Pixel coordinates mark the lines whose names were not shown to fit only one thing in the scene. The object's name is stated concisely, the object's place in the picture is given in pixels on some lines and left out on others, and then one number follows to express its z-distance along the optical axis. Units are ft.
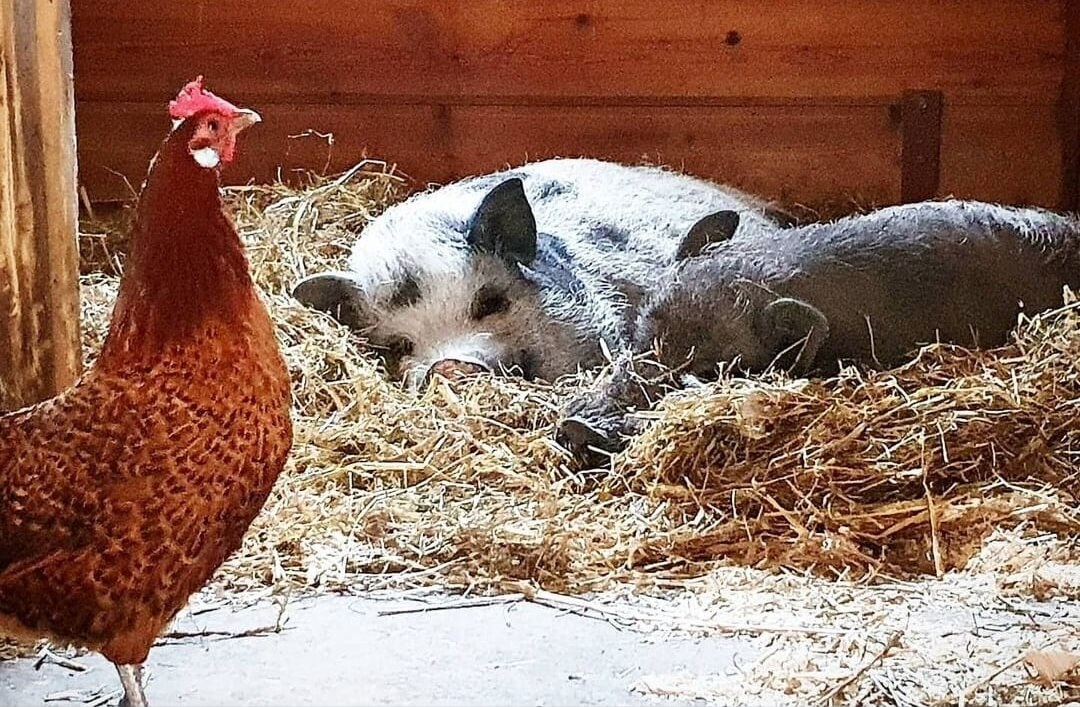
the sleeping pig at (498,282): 13.67
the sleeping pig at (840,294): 11.91
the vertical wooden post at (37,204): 8.70
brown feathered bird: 6.97
